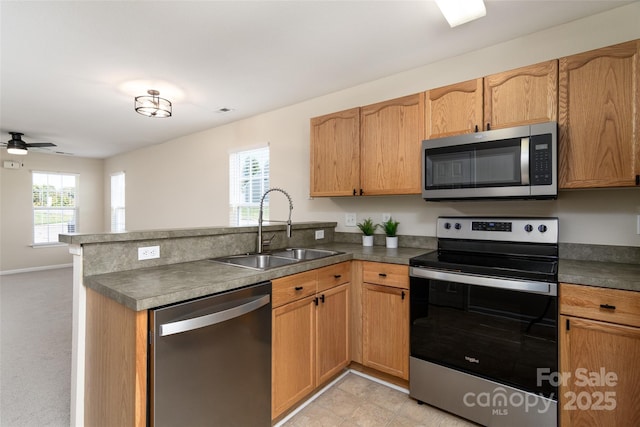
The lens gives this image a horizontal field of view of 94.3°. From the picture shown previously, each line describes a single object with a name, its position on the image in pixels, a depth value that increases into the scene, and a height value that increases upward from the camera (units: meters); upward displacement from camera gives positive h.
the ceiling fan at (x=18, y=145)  4.70 +1.09
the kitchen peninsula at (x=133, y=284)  1.18 -0.33
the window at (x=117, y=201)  6.84 +0.29
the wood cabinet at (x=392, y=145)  2.28 +0.55
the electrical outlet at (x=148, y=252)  1.68 -0.22
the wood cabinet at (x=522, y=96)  1.79 +0.74
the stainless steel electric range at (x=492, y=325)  1.58 -0.66
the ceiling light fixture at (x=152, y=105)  3.00 +1.13
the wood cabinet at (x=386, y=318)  2.07 -0.76
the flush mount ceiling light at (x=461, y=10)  1.70 +1.20
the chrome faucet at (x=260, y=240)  2.24 -0.20
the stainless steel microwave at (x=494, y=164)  1.75 +0.32
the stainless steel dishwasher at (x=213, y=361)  1.20 -0.67
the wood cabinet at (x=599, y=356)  1.39 -0.70
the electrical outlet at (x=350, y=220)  3.03 -0.07
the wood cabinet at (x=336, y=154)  2.60 +0.54
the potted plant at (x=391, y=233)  2.61 -0.18
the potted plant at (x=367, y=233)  2.77 -0.19
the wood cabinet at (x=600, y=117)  1.59 +0.54
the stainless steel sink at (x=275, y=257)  2.10 -0.33
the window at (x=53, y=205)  6.35 +0.19
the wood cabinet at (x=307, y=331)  1.74 -0.78
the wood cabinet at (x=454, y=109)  2.03 +0.74
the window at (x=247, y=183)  4.00 +0.42
